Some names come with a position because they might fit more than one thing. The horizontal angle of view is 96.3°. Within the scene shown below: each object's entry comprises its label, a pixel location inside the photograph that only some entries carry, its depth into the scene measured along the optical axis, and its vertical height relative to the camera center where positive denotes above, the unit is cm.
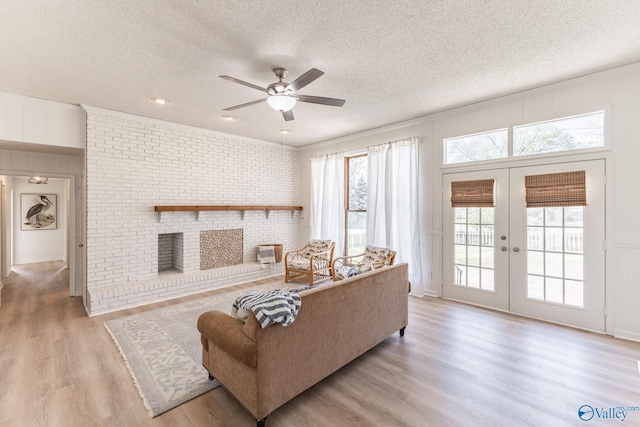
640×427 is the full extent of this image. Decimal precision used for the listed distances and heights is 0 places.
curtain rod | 475 +125
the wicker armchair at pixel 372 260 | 422 -73
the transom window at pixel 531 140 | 336 +97
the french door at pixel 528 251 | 332 -51
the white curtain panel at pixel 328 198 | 606 +31
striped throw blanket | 177 -61
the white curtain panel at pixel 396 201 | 477 +21
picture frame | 750 +4
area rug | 222 -139
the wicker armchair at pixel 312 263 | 532 -95
